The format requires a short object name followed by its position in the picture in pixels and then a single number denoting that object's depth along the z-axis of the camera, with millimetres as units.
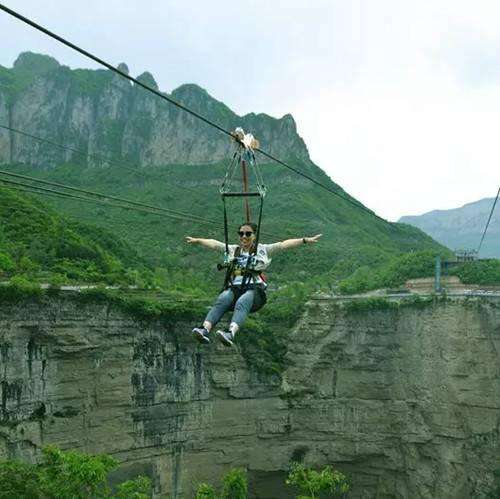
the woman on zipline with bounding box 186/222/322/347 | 9125
